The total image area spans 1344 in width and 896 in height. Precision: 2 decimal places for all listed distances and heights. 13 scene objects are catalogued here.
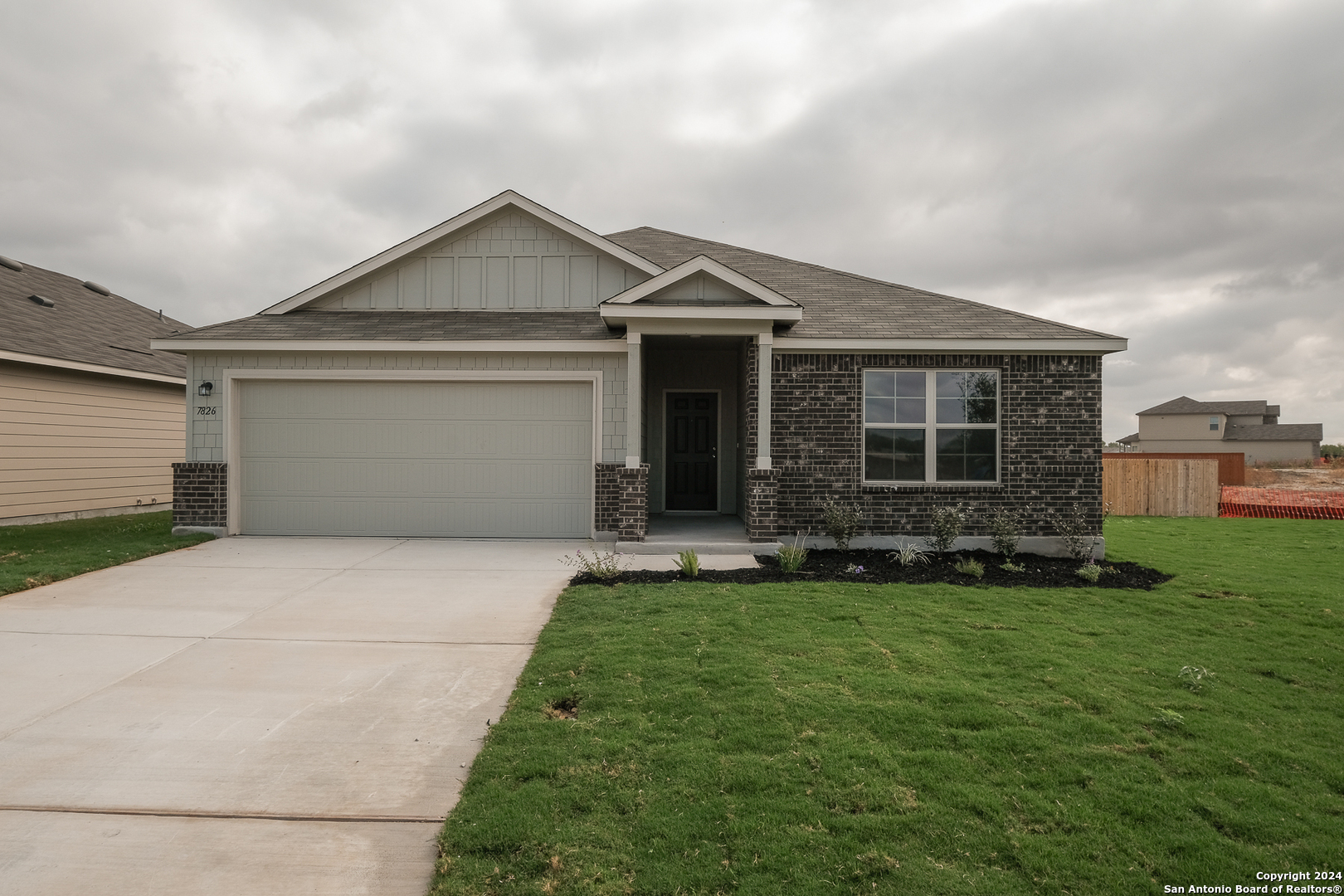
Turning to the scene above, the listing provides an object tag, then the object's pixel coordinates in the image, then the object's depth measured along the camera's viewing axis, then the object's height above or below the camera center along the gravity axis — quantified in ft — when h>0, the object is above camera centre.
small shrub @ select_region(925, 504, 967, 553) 29.94 -3.25
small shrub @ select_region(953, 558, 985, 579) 26.13 -4.53
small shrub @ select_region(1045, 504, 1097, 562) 30.01 -3.45
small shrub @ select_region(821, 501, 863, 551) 30.37 -3.16
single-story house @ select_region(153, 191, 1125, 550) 31.48 +2.90
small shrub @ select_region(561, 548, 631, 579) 24.84 -4.57
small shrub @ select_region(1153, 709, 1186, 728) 12.57 -5.06
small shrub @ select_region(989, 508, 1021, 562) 29.55 -3.57
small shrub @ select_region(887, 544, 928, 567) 27.94 -4.40
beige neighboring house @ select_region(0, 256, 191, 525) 39.24 +2.70
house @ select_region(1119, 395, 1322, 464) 181.98 +7.85
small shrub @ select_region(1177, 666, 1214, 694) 14.61 -4.99
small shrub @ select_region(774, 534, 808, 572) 26.27 -4.18
